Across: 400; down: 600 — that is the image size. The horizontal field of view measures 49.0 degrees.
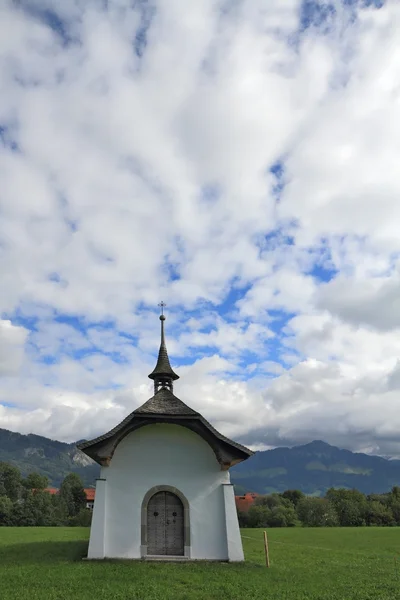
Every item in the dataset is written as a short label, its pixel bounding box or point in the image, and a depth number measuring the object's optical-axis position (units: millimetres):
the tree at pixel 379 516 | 67688
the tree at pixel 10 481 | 89562
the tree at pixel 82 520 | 65688
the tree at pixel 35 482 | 90000
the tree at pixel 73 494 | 83812
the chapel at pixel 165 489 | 16922
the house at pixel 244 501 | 78631
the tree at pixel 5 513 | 65312
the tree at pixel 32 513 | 66625
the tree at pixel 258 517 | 66050
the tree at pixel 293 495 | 86231
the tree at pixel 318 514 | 68625
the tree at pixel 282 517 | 65188
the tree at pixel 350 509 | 68438
